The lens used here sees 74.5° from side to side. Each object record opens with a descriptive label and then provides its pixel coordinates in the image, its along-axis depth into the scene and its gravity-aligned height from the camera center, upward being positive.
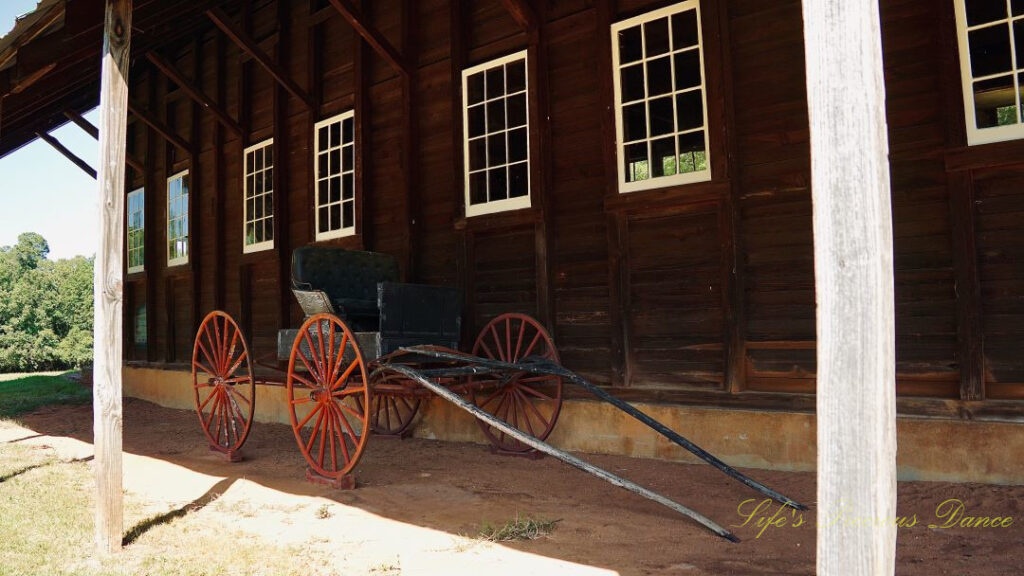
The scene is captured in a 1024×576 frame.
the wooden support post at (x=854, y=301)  1.62 +0.03
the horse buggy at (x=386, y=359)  5.02 -0.25
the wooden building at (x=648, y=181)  4.43 +1.27
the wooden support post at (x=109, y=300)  4.01 +0.25
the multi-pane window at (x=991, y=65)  4.33 +1.58
